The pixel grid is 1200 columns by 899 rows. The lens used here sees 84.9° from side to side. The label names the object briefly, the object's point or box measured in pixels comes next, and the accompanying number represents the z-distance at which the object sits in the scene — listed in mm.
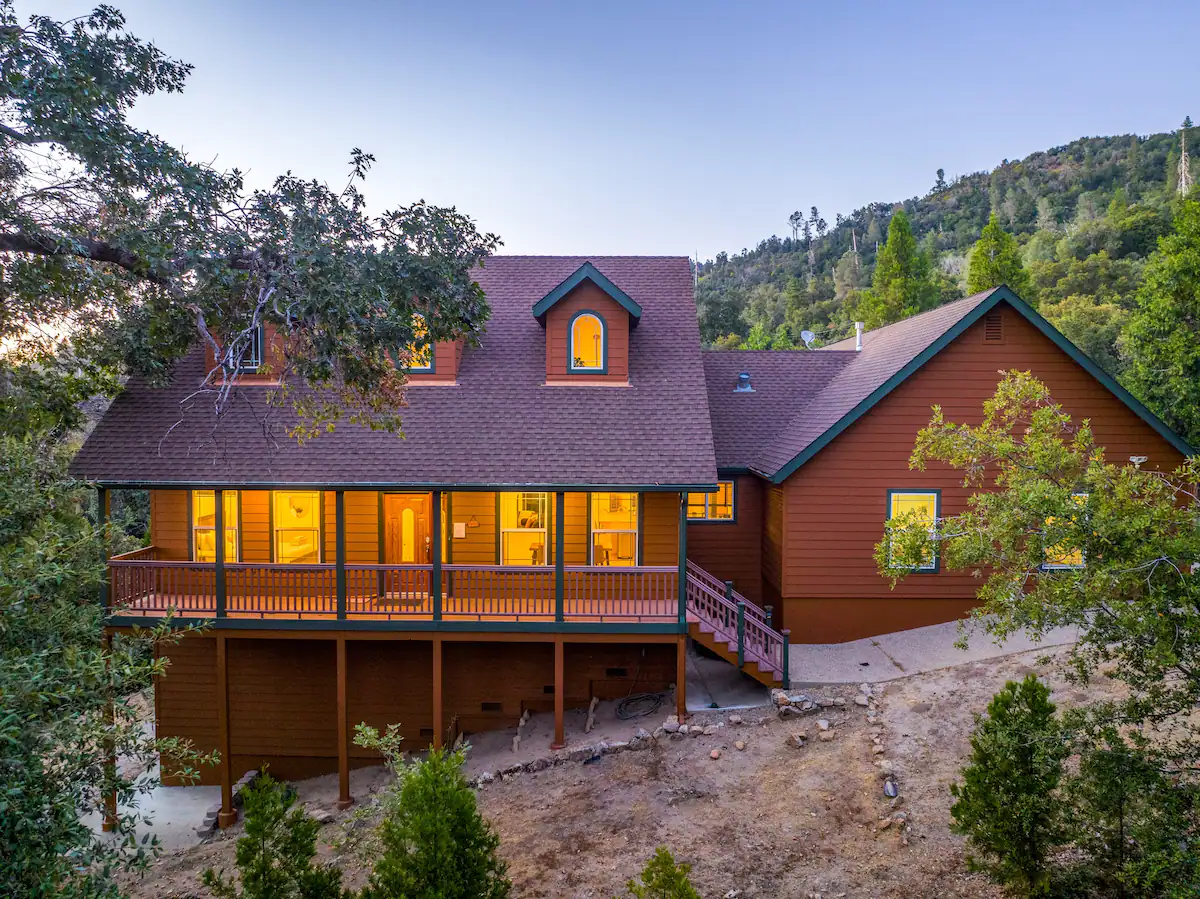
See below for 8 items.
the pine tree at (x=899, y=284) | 42375
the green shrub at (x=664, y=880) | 4988
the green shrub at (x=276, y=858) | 6316
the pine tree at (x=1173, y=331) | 17453
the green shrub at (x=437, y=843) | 5714
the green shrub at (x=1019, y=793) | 6305
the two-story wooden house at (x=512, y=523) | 11523
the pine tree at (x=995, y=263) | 34062
